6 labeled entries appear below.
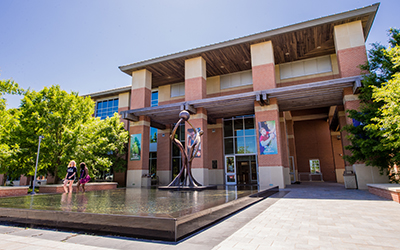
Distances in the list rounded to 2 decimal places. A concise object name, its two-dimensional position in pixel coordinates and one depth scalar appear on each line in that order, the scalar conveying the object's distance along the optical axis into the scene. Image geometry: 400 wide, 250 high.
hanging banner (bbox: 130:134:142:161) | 20.37
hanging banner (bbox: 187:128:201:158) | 18.15
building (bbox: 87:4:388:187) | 15.46
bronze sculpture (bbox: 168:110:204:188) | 11.39
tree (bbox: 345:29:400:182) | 10.59
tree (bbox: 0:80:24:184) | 11.62
